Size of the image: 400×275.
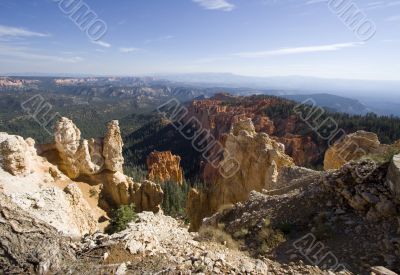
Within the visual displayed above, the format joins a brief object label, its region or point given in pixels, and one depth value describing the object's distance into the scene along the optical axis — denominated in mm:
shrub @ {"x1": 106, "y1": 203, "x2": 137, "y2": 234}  19202
